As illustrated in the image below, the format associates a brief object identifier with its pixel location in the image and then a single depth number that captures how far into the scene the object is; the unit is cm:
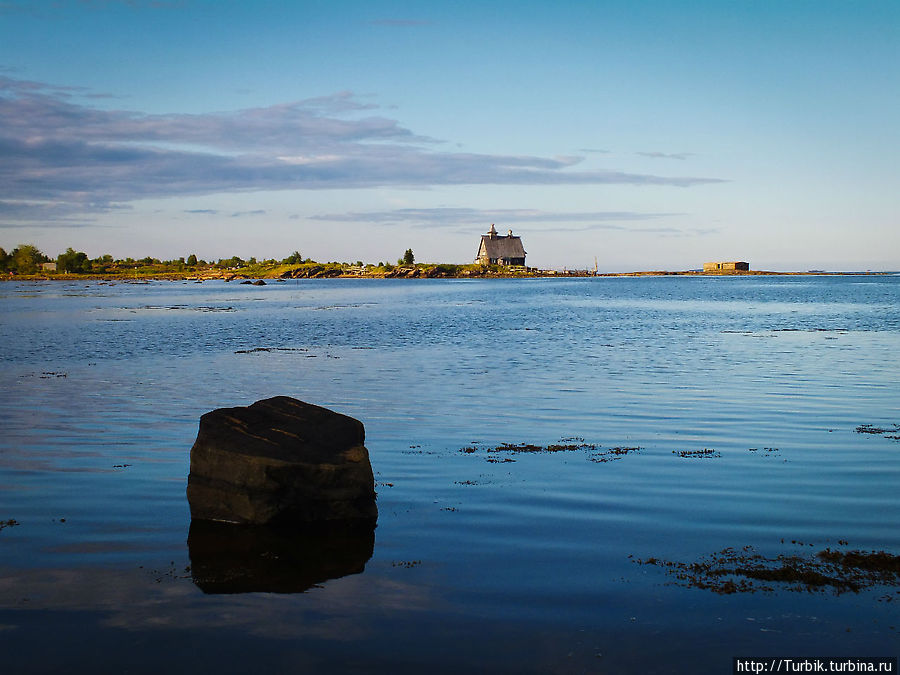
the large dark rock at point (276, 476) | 1310
